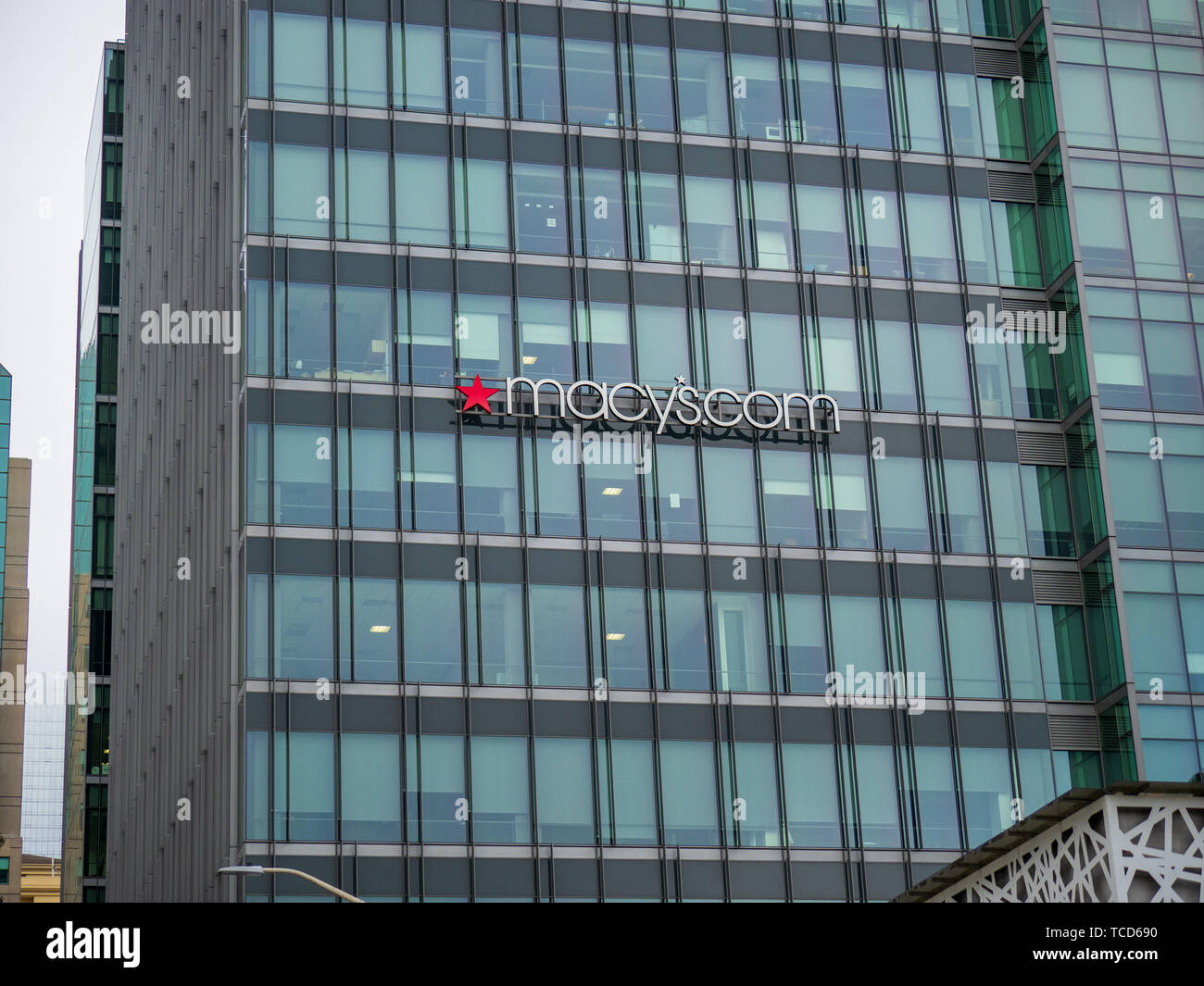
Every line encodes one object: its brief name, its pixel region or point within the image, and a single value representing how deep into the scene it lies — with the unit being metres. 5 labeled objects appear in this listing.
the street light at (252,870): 31.57
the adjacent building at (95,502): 84.94
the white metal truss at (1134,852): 23.48
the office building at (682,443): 44.72
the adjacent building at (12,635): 92.00
